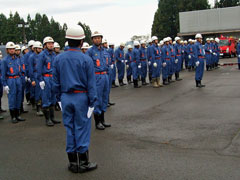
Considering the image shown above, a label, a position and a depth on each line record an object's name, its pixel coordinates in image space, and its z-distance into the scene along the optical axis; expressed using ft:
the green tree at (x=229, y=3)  273.13
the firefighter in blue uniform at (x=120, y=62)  59.52
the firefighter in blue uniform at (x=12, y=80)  30.71
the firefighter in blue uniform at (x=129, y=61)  58.65
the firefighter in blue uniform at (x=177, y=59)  57.36
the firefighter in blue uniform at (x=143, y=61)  55.42
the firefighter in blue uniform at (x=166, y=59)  52.80
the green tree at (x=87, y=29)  363.76
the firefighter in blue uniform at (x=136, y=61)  53.87
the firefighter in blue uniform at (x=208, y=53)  67.56
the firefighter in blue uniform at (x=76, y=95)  16.38
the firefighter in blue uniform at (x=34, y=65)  31.32
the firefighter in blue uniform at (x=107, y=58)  26.90
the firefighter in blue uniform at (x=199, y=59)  45.52
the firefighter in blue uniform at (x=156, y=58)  49.73
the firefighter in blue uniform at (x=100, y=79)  25.63
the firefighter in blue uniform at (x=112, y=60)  53.51
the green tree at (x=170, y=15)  250.98
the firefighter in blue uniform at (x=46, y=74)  27.68
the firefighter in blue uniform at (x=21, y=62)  33.30
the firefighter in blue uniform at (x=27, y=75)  38.67
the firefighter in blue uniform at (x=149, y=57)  51.98
